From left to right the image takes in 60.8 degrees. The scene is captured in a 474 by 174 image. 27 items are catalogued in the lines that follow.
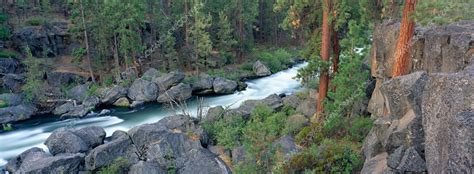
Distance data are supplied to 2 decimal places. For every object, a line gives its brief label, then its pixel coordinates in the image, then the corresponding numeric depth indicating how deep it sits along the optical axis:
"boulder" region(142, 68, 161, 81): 33.12
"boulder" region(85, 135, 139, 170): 16.70
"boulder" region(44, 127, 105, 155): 18.39
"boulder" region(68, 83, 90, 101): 31.00
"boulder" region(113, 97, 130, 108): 30.23
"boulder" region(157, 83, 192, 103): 30.44
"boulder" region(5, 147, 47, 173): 17.86
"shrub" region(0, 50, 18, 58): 36.38
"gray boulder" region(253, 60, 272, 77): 40.09
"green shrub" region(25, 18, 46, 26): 41.84
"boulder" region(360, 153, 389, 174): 9.41
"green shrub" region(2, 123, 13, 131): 24.80
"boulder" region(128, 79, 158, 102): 30.77
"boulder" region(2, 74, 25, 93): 32.22
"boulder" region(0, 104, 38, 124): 26.23
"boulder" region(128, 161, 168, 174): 15.58
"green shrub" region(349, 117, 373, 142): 14.37
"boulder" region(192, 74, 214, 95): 33.50
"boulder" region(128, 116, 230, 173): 15.87
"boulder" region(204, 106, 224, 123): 21.16
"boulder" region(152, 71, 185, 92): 31.83
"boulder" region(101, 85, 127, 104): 30.34
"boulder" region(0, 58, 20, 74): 34.79
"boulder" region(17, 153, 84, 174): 16.25
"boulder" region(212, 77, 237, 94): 33.28
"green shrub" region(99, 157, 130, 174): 16.03
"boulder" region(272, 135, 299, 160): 13.68
